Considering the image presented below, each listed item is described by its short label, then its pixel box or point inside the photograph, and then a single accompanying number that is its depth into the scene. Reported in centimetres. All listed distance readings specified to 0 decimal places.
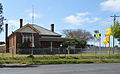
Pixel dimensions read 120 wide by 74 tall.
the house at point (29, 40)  5478
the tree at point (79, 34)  11550
